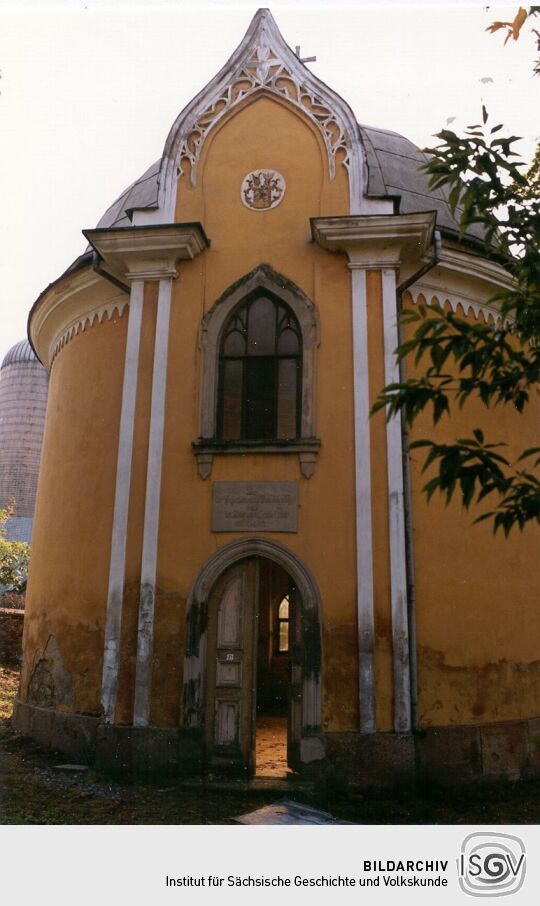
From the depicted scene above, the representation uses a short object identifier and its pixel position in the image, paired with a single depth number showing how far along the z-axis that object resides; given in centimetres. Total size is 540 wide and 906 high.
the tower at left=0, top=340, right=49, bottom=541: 4253
